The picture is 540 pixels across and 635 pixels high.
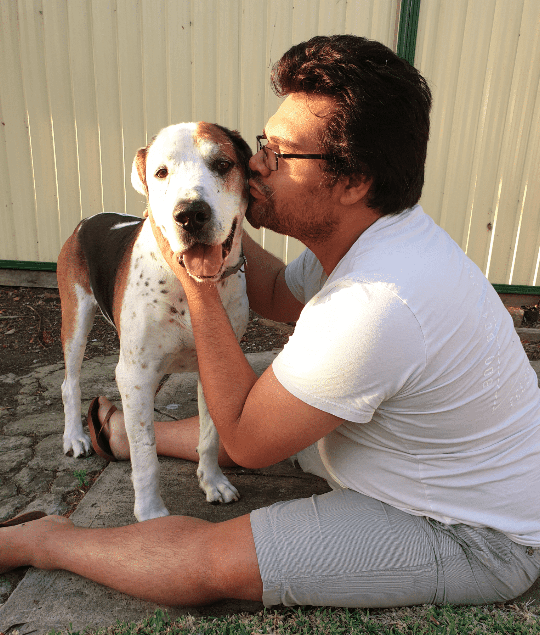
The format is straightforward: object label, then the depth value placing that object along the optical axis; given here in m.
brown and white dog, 1.83
